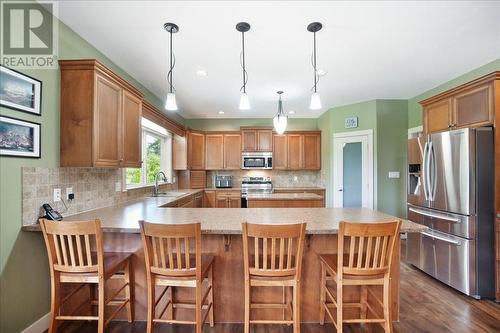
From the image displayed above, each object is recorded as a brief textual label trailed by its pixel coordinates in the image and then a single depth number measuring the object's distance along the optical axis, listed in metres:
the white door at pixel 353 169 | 4.84
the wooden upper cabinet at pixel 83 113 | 2.24
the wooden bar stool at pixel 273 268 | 1.66
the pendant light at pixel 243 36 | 2.31
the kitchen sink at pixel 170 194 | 4.23
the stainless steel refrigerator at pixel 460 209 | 2.58
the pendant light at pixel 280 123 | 3.74
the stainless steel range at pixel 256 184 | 5.94
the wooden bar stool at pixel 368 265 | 1.67
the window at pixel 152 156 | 3.97
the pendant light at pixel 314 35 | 2.30
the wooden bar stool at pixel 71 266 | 1.71
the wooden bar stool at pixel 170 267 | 1.66
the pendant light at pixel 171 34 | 2.31
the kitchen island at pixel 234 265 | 2.14
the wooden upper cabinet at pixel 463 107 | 2.58
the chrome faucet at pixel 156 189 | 4.20
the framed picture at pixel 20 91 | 1.75
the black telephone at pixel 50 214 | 2.01
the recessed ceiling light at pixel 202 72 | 3.39
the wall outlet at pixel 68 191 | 2.33
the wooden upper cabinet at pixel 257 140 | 5.98
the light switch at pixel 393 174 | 4.71
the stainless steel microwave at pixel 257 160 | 5.95
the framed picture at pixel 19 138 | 1.75
